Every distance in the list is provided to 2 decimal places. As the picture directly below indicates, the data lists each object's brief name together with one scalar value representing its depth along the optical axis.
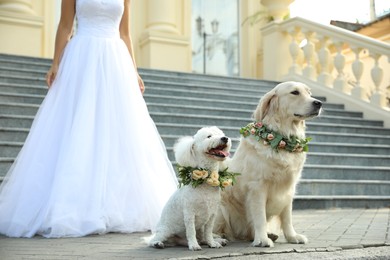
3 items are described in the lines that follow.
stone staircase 6.28
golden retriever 3.47
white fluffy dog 3.23
